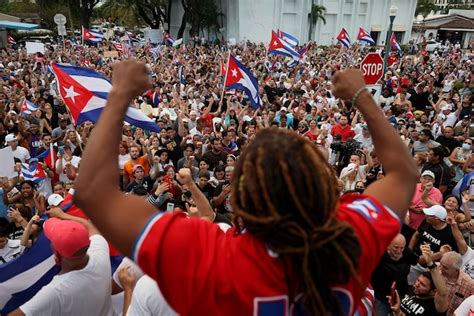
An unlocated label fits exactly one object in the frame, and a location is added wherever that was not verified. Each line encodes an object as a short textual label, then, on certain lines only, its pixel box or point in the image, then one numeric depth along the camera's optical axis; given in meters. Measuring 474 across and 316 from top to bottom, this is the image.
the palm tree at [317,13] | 38.34
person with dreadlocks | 1.13
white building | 36.75
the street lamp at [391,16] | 13.20
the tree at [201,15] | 37.81
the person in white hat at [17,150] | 7.33
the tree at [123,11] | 40.59
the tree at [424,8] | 59.53
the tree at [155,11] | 39.66
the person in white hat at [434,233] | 4.67
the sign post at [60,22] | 19.51
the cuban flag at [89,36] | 21.68
